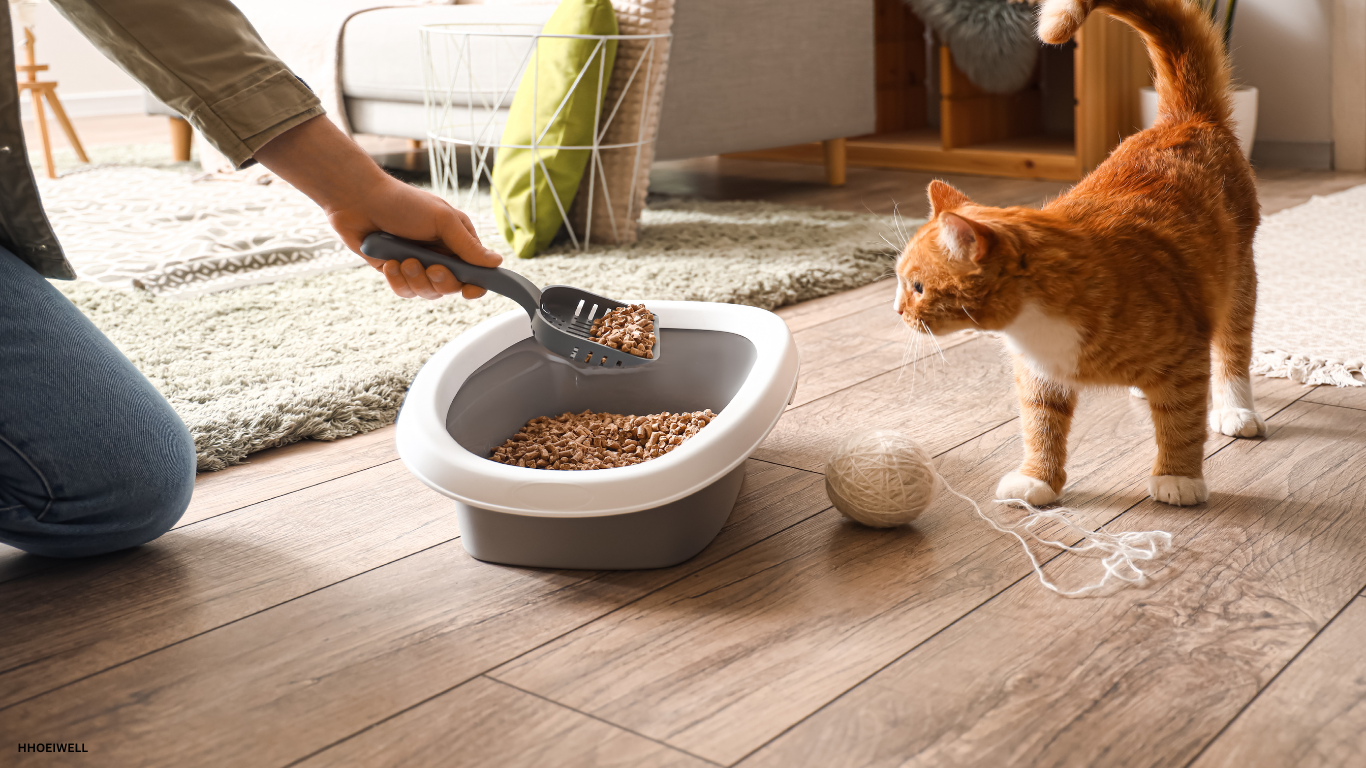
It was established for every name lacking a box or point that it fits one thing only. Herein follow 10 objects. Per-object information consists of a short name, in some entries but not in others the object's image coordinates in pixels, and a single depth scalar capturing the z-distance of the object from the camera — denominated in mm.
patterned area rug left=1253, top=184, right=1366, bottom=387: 1456
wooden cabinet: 3010
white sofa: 2646
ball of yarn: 998
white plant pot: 2873
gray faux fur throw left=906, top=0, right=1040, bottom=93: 3047
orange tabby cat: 968
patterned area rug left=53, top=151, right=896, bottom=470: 1410
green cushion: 2123
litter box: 904
